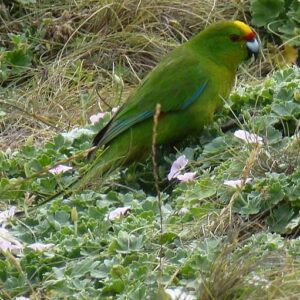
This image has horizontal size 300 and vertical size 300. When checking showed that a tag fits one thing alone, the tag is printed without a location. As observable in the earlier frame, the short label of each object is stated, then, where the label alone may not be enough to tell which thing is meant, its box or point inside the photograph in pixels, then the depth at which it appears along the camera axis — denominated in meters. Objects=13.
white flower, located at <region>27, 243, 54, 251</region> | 7.45
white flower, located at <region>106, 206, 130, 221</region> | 7.91
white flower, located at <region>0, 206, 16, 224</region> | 8.06
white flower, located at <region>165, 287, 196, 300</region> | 6.43
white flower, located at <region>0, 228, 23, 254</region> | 7.27
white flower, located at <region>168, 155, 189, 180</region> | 8.59
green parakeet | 9.16
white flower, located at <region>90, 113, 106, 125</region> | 9.94
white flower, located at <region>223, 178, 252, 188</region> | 7.63
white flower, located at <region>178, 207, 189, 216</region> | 7.86
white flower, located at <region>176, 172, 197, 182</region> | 8.39
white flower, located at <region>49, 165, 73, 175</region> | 8.87
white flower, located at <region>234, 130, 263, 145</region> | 8.30
